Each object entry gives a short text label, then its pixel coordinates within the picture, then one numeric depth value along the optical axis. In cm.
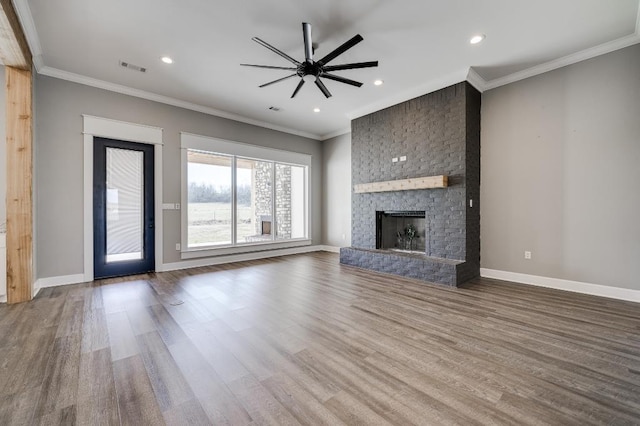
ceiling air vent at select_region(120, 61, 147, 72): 383
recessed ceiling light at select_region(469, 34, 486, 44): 327
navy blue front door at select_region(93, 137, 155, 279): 441
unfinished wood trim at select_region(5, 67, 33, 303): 327
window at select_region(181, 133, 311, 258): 542
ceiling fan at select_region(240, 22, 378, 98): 269
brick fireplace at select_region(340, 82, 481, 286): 426
